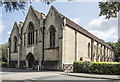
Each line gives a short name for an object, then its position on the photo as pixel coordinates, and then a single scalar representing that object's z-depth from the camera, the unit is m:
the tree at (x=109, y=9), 6.36
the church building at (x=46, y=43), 21.64
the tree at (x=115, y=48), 68.21
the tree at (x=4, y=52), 49.25
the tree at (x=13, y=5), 5.57
